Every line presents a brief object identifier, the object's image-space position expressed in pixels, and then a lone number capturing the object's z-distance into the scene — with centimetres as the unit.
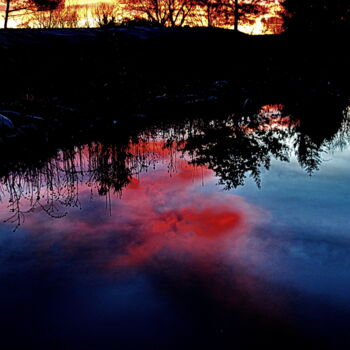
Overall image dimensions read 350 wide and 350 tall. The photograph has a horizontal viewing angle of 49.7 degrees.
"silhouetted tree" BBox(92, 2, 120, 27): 3466
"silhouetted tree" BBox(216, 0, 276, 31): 3500
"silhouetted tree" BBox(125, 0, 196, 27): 3750
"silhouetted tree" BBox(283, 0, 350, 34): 2703
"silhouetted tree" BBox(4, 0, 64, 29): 2816
